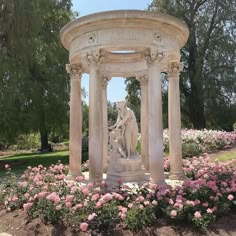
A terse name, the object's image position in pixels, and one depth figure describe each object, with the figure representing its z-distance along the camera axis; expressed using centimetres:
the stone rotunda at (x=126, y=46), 879
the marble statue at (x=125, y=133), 1066
